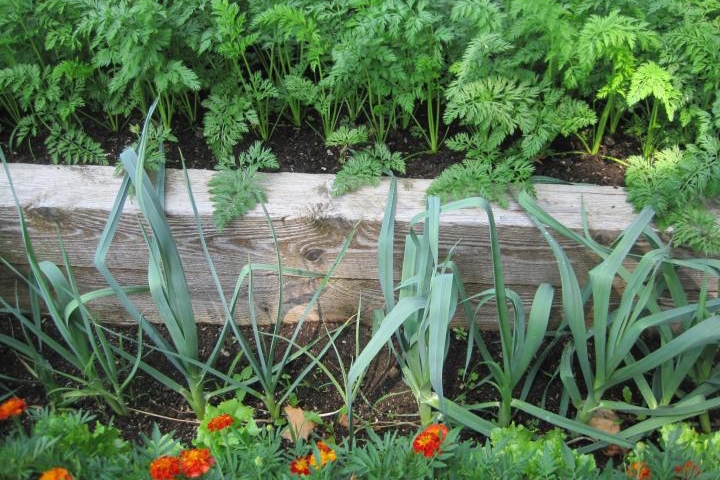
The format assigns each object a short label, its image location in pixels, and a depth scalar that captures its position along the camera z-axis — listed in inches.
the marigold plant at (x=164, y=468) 52.8
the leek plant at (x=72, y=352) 63.8
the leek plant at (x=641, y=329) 62.2
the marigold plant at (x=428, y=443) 55.9
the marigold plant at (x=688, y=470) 57.3
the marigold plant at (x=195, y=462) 54.3
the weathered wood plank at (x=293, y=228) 74.2
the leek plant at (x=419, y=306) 58.4
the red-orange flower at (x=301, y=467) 55.6
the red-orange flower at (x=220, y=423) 60.4
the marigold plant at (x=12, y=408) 57.1
